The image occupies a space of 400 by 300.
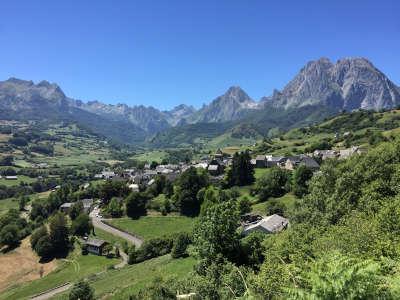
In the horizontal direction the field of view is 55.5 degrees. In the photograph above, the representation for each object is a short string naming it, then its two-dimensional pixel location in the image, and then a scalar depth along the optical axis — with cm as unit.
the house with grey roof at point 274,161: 12324
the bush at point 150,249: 6867
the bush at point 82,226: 9038
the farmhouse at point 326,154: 11922
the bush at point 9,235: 9425
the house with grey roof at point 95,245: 7906
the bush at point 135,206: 9325
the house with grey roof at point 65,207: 11375
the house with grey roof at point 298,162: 10485
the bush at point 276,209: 7011
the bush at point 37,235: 8788
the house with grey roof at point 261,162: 12438
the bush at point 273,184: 8231
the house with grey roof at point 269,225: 5788
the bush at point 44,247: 8409
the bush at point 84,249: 8127
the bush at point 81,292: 4669
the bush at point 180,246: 5812
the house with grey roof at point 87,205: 10962
